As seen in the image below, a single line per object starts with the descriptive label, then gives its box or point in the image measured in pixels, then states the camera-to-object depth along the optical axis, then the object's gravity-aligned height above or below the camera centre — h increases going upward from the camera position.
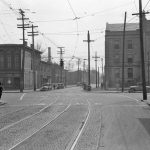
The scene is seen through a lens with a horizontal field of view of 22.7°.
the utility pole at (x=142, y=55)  32.44 +2.36
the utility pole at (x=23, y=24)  59.75 +9.42
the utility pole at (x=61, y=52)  99.27 +7.99
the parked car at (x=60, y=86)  98.38 -1.02
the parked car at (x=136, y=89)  59.13 -1.13
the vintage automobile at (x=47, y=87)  75.10 -1.04
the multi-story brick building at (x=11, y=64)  80.06 +3.90
